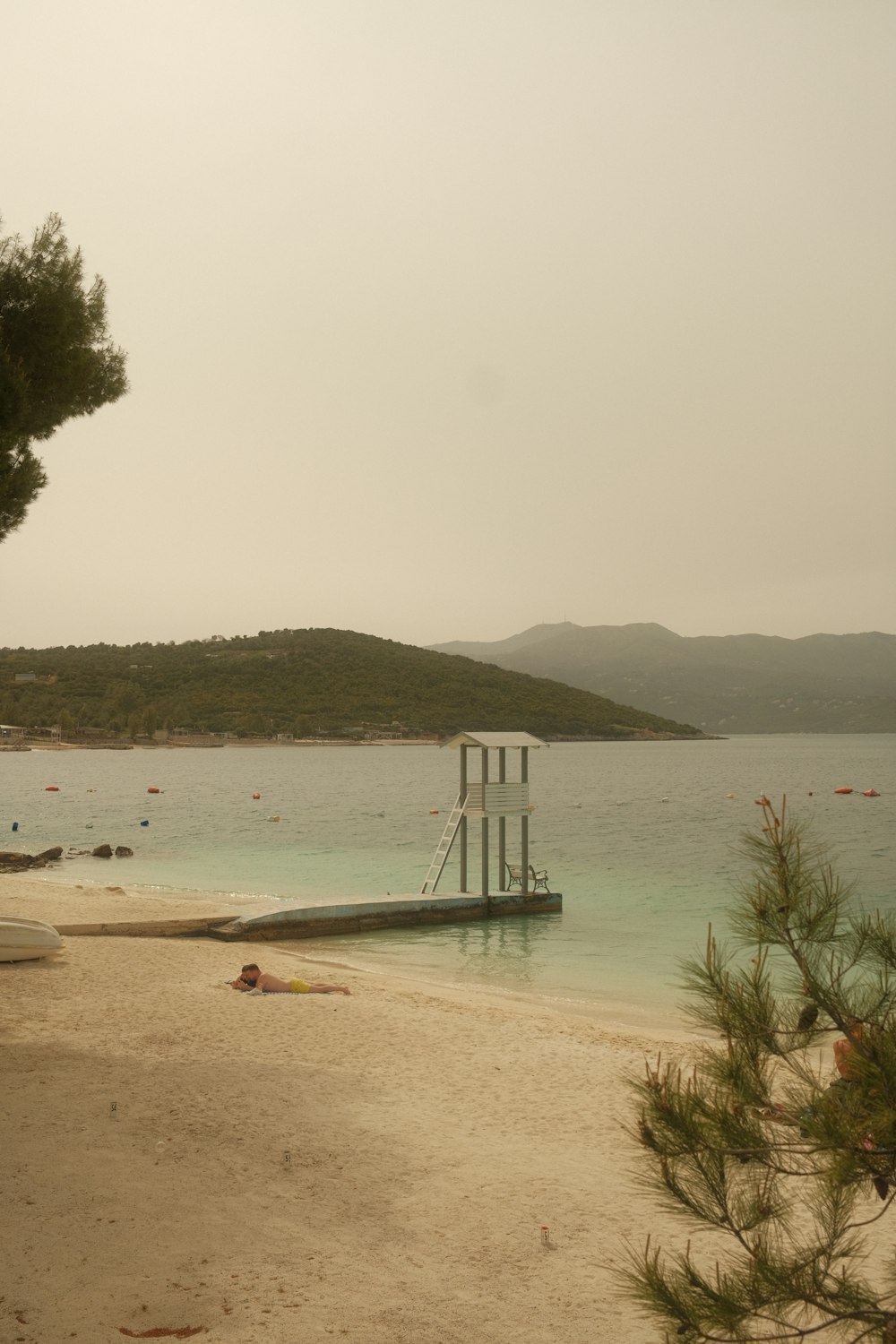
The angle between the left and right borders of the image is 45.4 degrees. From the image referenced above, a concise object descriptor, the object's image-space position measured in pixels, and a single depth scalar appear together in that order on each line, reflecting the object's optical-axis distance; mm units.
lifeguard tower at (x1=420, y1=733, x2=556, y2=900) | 21219
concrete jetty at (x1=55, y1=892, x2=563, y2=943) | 17500
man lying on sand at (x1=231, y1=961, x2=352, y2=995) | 12469
